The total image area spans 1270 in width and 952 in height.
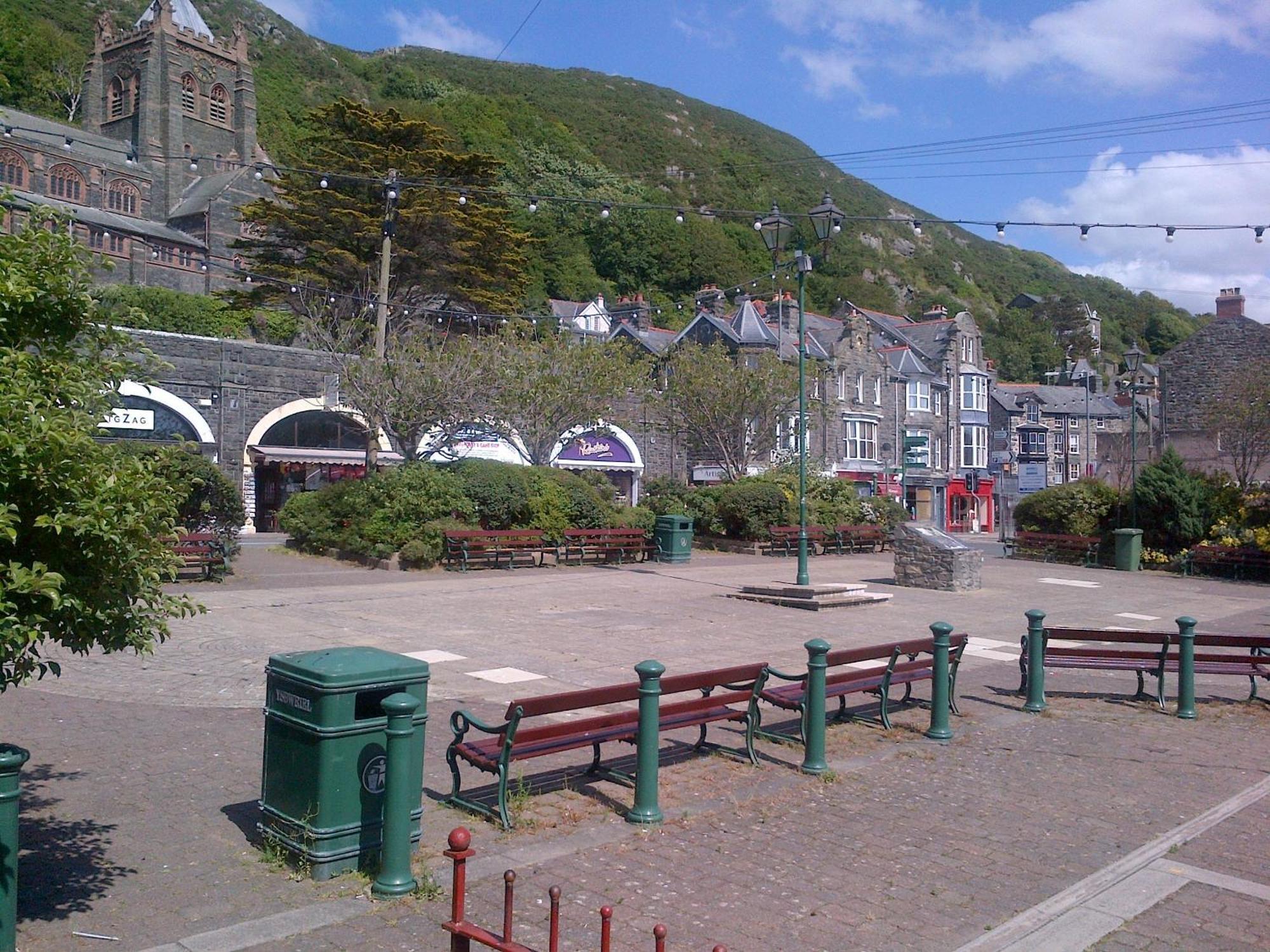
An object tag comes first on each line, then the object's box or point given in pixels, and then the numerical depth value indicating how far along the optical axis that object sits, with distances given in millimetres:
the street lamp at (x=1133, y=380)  28844
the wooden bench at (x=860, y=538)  31688
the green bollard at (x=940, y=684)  8750
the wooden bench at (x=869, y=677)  8273
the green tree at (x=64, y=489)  3969
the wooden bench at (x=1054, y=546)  28812
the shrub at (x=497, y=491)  24344
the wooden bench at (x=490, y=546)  22922
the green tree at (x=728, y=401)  34594
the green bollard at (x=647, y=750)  6434
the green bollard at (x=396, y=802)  5121
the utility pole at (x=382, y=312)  25375
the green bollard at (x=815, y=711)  7660
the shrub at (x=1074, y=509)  29844
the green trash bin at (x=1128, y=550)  27578
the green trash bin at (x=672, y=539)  26500
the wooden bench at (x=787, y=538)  29625
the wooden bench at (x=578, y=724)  6293
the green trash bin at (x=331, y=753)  5234
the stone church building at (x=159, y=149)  68562
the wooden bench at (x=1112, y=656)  10562
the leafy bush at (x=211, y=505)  19281
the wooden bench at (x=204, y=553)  18984
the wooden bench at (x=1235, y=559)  25656
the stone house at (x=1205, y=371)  43344
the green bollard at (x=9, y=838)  3967
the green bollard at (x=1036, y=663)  10148
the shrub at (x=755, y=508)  30406
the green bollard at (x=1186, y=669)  10078
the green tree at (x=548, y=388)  27609
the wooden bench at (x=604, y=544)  25344
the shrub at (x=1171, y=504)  27734
